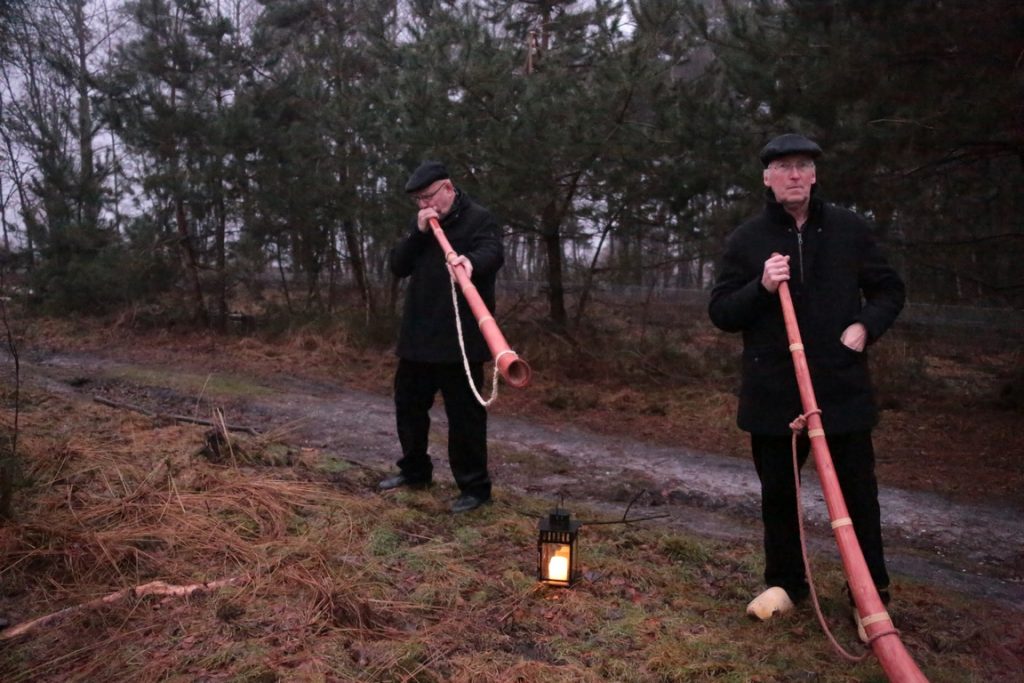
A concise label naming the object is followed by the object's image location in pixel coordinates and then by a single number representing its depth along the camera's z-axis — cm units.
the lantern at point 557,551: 367
